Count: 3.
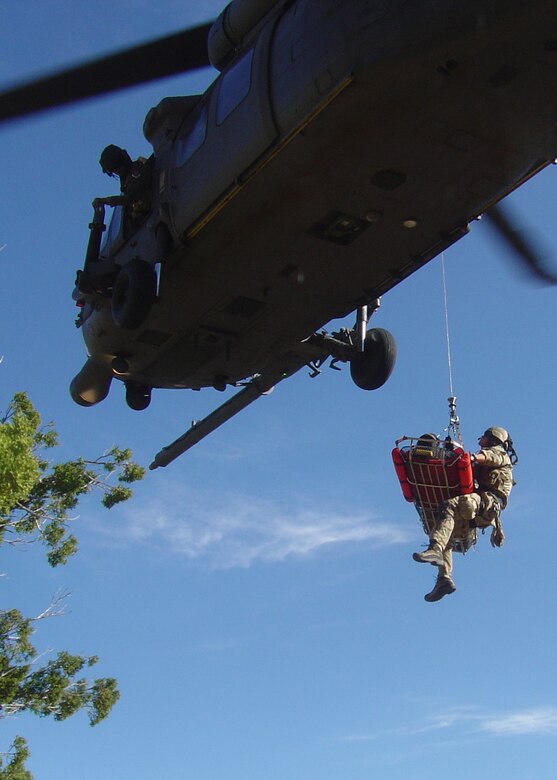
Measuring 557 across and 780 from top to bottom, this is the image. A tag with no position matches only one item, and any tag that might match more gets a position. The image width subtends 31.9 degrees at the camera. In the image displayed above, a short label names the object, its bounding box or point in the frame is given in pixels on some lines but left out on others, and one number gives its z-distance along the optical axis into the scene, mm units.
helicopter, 7102
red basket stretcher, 9172
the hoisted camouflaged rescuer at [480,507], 8992
